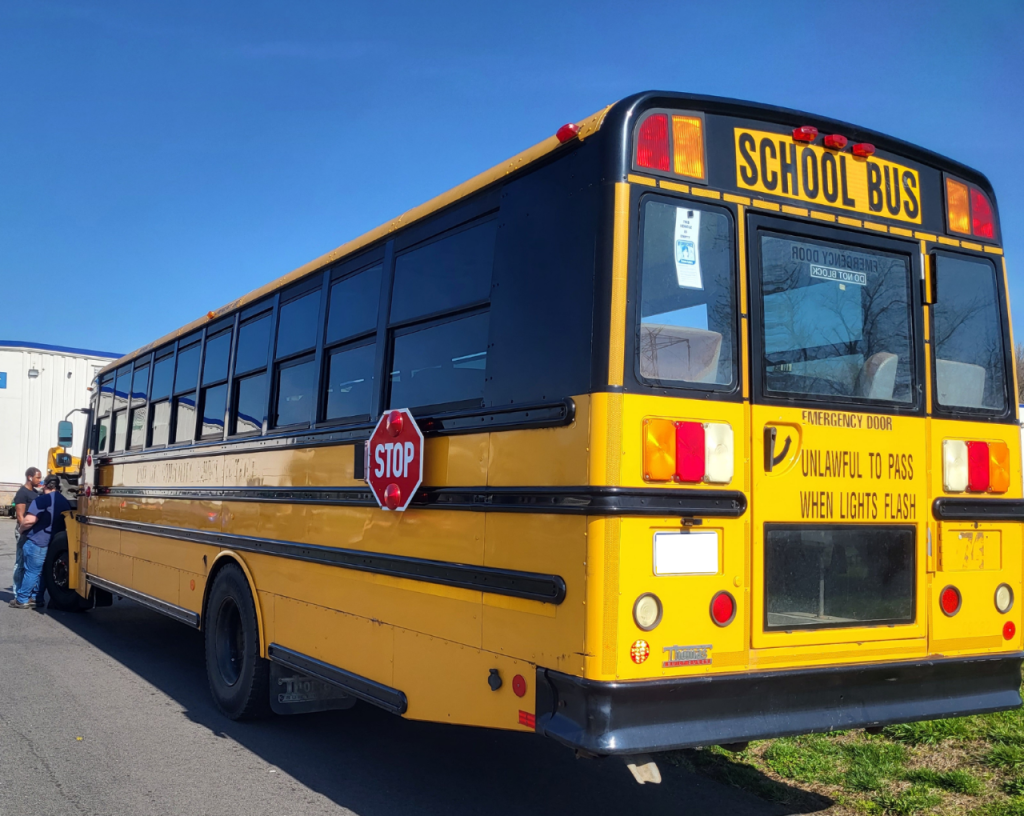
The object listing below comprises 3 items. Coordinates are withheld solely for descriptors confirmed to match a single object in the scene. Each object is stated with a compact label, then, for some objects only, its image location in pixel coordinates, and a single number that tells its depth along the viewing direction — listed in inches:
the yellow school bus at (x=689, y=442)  130.6
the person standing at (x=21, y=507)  428.8
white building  1027.3
